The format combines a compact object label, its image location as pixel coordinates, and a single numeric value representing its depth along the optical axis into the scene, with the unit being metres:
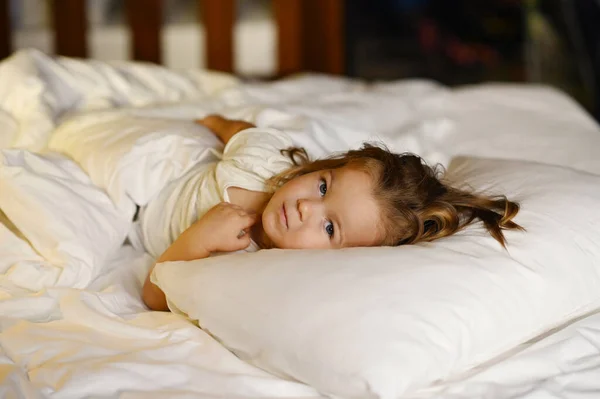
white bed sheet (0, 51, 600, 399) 0.93
